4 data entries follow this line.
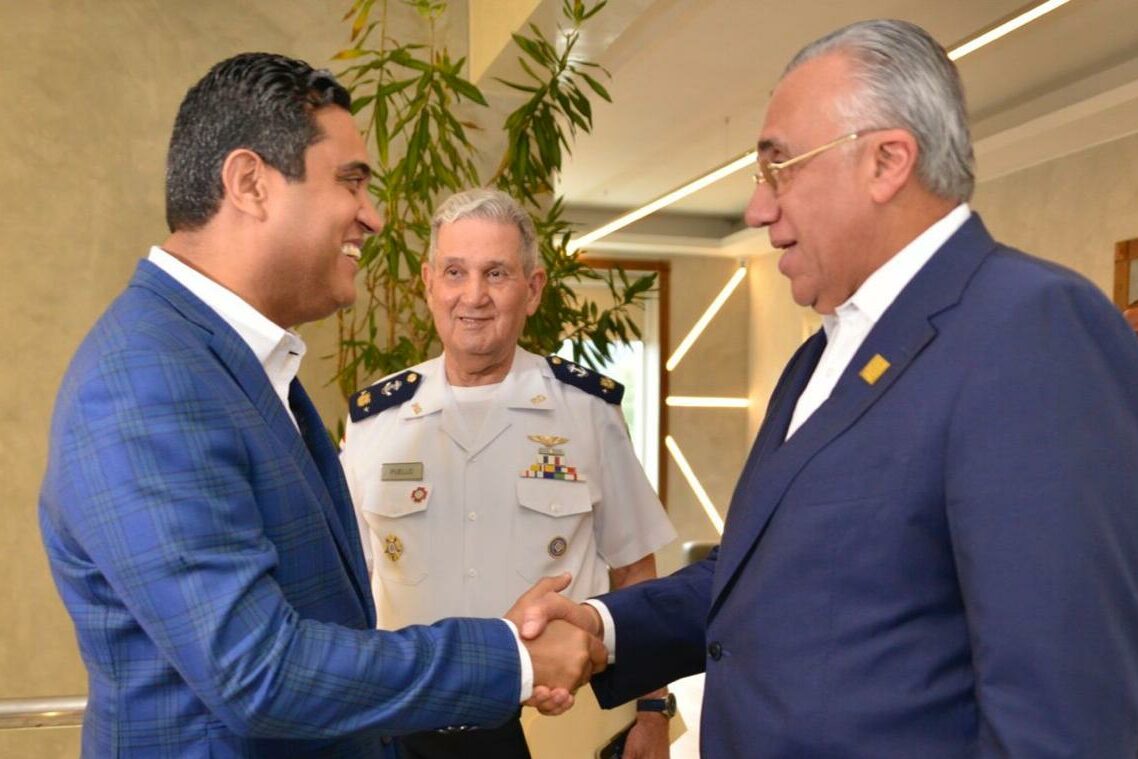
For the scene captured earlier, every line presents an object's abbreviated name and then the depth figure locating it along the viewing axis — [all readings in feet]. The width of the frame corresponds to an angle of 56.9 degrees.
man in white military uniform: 7.45
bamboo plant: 10.96
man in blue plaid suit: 3.69
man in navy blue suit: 3.32
